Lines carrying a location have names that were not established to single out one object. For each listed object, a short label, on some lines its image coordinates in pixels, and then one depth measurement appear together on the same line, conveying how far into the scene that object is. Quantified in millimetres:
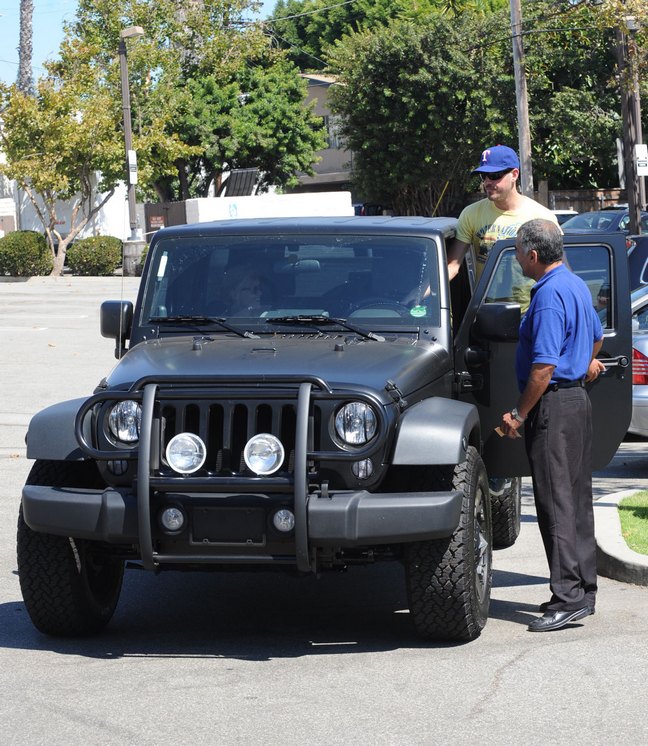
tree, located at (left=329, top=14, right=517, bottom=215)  45375
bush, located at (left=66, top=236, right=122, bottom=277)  39656
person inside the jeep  6715
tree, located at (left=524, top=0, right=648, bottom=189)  43406
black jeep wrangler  5375
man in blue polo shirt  6000
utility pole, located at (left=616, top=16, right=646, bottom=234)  23609
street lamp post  36894
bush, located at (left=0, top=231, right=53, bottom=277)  40188
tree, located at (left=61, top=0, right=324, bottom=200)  48594
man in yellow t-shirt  7105
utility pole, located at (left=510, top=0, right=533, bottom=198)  29906
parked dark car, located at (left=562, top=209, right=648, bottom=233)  27406
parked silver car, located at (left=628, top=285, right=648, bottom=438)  10500
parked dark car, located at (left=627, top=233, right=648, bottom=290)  14047
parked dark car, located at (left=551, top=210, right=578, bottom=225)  32694
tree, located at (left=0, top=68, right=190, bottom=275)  39281
